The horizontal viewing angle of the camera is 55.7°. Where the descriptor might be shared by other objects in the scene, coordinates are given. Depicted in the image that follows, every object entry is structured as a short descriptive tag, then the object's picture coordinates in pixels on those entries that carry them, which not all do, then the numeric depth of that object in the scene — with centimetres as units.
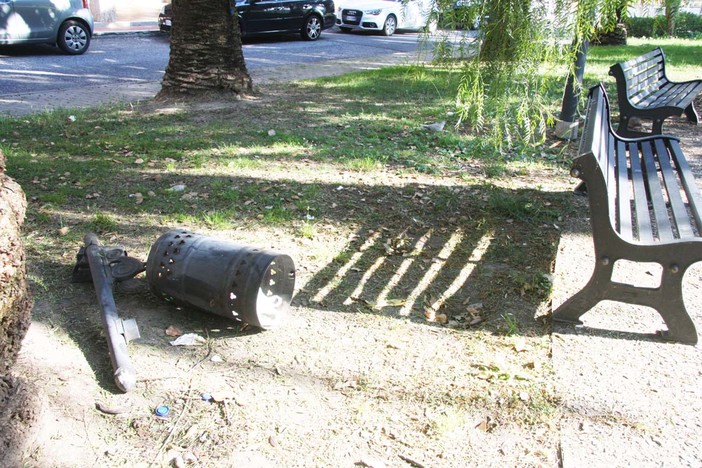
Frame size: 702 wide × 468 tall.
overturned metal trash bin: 342
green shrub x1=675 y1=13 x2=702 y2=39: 2203
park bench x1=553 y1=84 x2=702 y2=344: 342
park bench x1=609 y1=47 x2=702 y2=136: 653
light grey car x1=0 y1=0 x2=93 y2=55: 1318
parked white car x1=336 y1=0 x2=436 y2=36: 2131
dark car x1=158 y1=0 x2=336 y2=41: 1745
